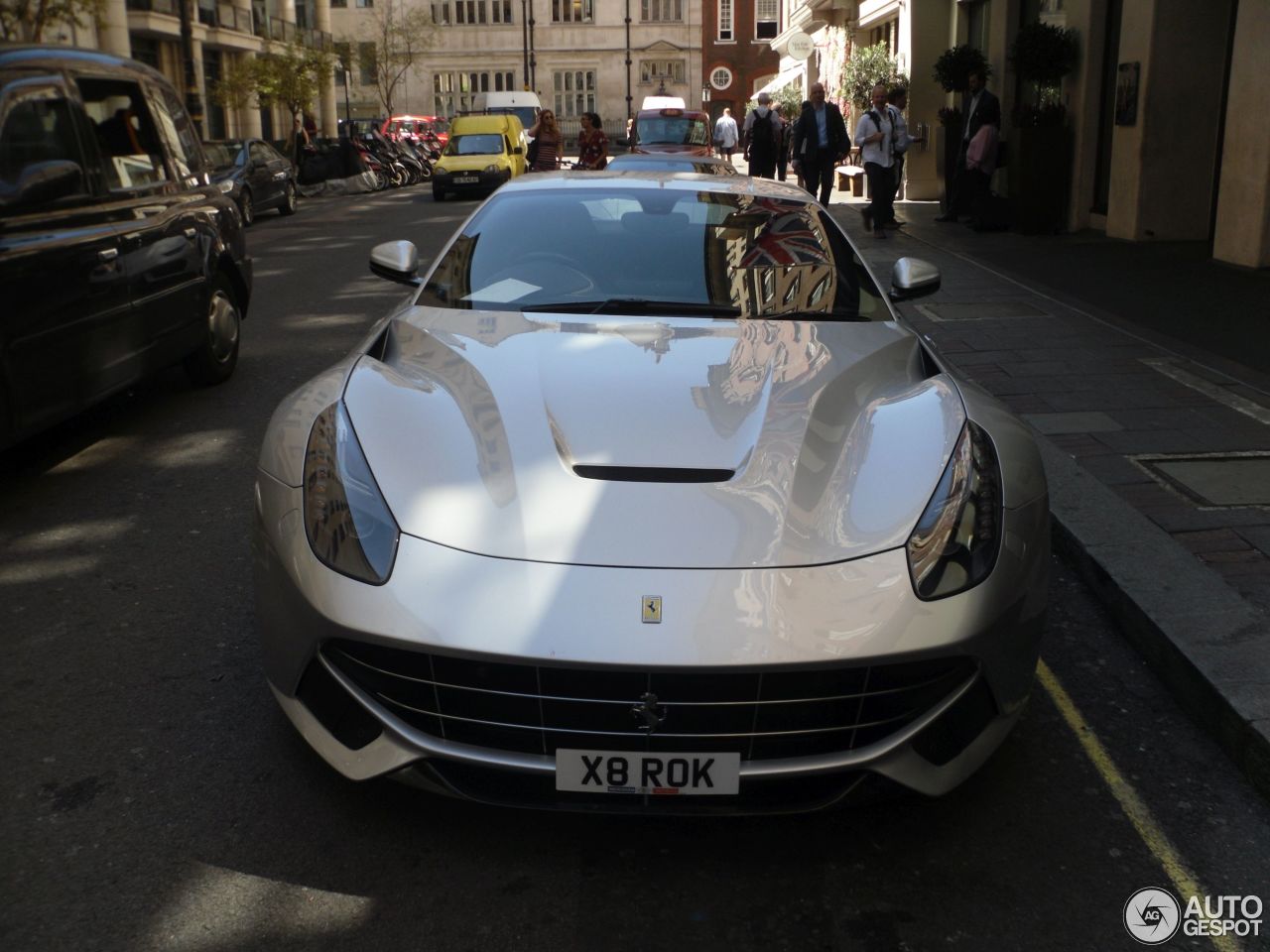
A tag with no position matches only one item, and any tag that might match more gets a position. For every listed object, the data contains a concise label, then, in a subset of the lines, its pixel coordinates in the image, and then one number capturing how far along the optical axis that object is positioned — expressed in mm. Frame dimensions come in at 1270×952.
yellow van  26703
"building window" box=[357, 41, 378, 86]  53400
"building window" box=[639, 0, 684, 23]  84562
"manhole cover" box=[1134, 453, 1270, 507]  5086
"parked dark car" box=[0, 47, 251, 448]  5297
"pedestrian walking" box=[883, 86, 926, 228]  15680
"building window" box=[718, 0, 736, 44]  81688
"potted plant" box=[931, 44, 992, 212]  17672
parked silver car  2570
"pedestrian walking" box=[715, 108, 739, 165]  29594
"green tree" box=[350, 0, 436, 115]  61372
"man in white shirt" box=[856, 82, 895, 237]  15156
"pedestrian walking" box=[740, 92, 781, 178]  20641
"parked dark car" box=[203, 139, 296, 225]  20641
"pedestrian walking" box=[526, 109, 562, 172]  21250
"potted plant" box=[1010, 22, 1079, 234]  15188
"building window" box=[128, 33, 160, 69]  38406
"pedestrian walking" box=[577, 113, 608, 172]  19938
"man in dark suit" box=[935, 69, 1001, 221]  15938
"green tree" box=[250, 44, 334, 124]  30828
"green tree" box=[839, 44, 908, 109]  22500
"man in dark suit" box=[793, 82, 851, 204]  16594
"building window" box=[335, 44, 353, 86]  40422
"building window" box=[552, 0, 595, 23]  85250
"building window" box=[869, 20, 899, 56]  25359
